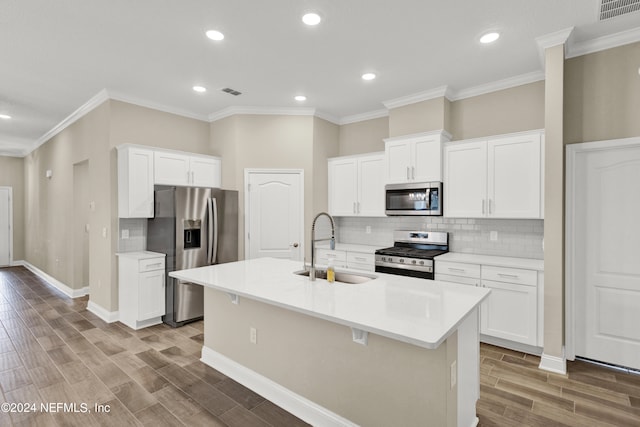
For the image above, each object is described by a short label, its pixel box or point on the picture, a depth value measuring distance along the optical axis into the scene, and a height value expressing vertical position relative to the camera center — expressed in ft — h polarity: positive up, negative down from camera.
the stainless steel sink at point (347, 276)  8.82 -1.76
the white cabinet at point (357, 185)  15.52 +1.31
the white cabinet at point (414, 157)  13.16 +2.27
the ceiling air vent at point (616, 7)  8.07 +5.11
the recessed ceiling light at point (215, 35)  9.35 +5.07
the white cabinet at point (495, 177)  11.13 +1.26
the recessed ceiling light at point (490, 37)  9.47 +5.08
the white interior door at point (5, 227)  26.58 -1.22
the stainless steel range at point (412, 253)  12.73 -1.64
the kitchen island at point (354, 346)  5.77 -2.83
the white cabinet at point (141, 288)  13.17 -3.10
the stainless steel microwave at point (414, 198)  13.15 +0.57
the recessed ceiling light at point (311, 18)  8.57 +5.09
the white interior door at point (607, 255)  9.54 -1.27
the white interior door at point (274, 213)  16.08 -0.04
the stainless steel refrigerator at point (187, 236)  13.46 -1.01
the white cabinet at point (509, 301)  10.41 -2.89
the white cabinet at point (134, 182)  13.44 +1.25
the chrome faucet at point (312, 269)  8.16 -1.40
